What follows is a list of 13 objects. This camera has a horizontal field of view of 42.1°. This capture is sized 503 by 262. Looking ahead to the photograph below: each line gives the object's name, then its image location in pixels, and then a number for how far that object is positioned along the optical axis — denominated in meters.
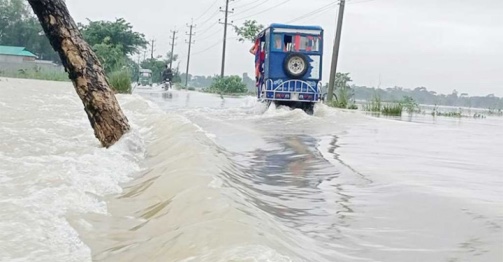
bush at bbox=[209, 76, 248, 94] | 49.12
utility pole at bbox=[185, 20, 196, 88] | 83.72
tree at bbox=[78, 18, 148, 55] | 56.22
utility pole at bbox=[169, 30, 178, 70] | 96.29
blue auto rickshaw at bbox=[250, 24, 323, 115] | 19.19
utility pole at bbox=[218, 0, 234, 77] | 57.78
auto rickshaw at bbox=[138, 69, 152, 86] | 69.84
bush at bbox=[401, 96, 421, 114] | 27.35
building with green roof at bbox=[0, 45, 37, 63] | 56.49
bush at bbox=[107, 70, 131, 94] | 25.92
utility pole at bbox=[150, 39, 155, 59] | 102.06
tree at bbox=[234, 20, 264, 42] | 44.28
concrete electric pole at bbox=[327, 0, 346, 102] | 27.88
